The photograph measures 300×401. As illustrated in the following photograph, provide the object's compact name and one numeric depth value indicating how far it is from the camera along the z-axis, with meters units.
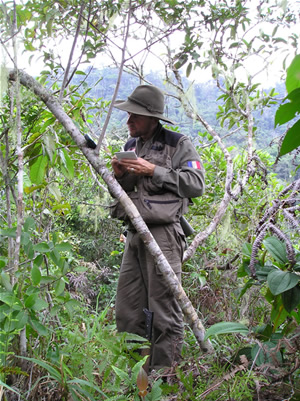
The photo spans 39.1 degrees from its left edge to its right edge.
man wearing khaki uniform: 2.54
